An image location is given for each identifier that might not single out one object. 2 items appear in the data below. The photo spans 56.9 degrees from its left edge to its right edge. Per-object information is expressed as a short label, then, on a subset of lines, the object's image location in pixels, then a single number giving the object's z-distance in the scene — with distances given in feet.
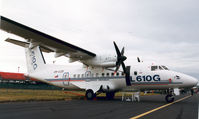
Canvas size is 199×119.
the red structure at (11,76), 177.68
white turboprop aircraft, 47.52
